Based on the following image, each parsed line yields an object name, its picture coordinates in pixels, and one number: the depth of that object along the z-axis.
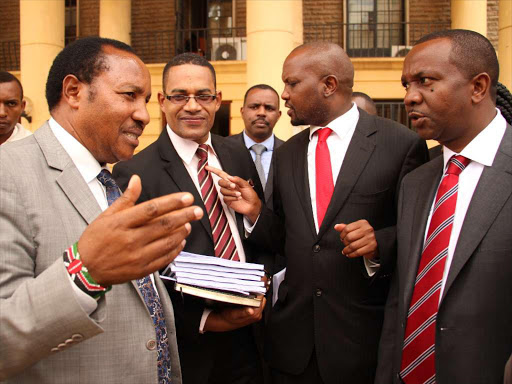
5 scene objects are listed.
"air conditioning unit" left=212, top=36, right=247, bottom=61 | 14.54
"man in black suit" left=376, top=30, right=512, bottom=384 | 1.88
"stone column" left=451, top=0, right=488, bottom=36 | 11.99
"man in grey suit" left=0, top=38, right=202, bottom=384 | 1.32
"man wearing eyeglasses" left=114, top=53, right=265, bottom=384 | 2.52
